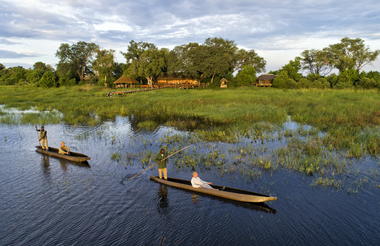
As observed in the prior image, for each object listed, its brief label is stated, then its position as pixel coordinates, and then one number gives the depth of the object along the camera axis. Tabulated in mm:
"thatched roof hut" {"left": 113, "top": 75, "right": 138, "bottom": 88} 82875
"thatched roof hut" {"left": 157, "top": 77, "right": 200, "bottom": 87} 87188
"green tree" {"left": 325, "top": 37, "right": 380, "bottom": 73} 83812
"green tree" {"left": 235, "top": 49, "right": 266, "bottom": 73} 96375
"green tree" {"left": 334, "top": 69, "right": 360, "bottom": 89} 68431
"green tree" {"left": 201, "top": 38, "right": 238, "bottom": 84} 75938
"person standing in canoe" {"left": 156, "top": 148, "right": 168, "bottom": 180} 14516
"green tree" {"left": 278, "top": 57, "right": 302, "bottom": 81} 80438
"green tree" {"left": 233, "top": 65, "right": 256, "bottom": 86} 76812
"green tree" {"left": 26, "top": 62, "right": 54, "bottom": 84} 91812
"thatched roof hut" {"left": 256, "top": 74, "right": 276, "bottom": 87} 80781
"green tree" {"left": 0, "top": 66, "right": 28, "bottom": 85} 104625
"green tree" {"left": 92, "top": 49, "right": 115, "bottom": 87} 87125
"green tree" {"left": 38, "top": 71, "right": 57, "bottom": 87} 82875
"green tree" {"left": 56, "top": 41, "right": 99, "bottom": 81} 95562
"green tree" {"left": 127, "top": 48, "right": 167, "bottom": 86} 77000
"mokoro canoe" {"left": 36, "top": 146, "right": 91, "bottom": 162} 17250
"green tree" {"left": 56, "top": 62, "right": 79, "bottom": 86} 88875
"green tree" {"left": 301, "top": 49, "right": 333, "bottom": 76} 89438
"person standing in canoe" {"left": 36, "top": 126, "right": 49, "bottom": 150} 19738
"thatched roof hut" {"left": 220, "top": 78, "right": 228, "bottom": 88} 84500
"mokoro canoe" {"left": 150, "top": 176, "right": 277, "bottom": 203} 11459
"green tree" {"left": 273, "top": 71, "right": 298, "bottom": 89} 69981
